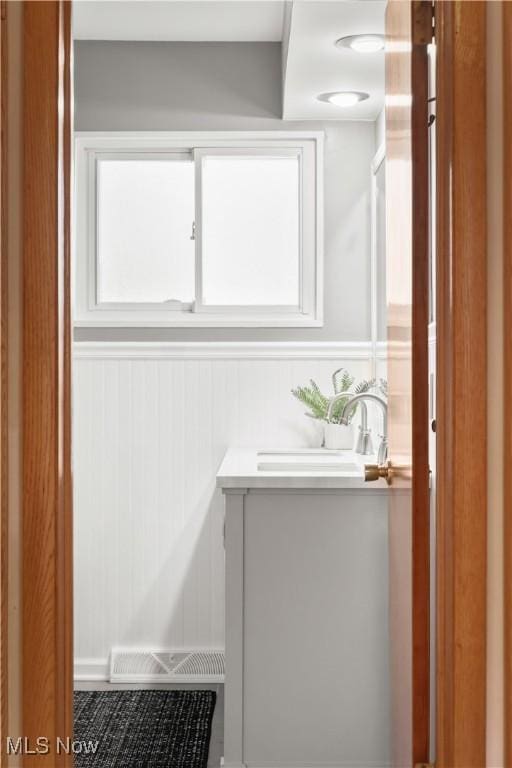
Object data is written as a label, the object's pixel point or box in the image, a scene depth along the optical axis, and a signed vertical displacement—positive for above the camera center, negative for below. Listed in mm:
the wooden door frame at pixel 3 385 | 1388 -21
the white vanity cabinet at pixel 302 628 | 2252 -722
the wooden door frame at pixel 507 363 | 1286 +14
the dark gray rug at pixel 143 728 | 2518 -1229
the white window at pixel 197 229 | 3377 +613
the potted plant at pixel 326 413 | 3246 -165
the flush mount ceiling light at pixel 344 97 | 3062 +1064
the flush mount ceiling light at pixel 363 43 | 2518 +1049
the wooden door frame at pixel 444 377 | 1409 -9
